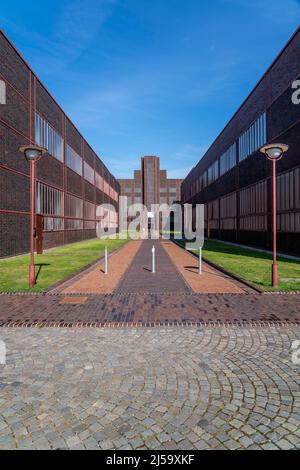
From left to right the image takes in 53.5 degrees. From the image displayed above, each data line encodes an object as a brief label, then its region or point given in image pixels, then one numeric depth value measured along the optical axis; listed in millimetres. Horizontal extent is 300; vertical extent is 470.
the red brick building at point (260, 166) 18969
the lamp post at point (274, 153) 9141
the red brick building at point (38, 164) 17844
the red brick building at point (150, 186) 96312
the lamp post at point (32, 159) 9281
